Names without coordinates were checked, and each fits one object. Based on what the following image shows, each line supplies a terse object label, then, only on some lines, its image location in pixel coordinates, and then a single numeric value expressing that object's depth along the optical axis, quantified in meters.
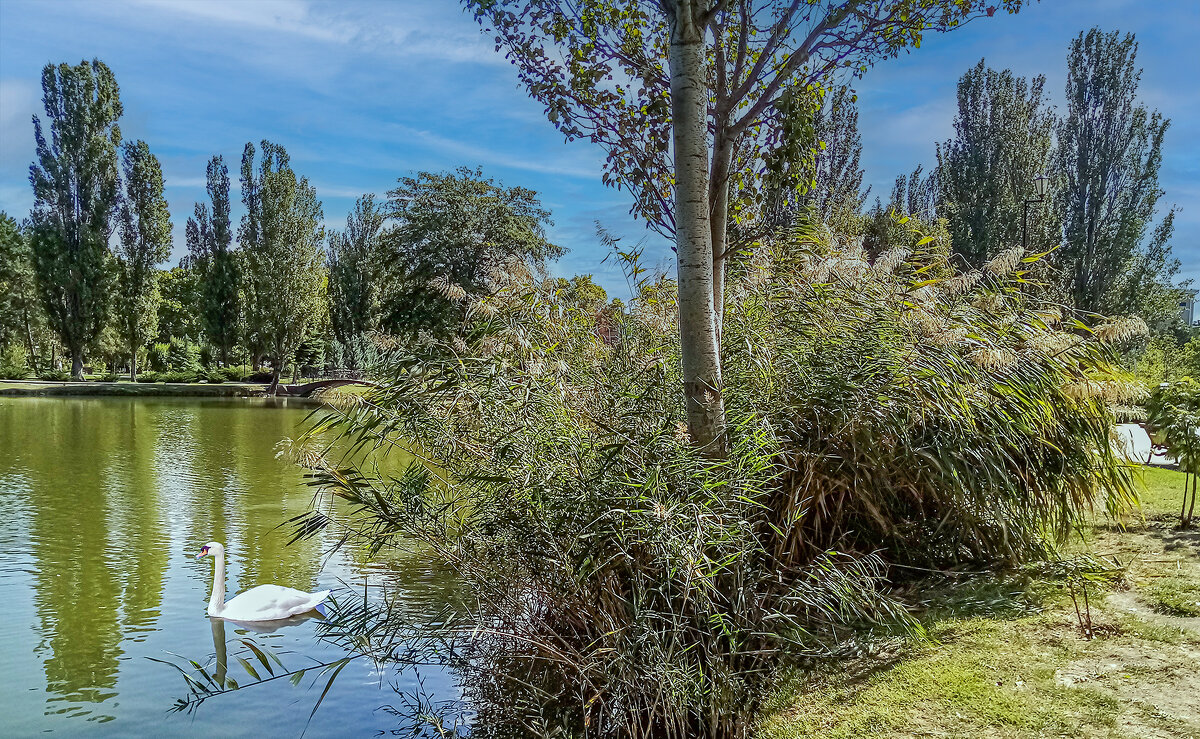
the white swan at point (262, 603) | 6.28
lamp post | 25.40
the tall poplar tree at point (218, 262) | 41.97
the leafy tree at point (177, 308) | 52.12
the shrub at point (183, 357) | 47.16
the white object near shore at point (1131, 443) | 5.33
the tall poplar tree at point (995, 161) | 28.09
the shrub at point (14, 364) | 40.38
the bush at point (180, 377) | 41.79
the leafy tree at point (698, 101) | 4.39
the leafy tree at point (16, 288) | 41.31
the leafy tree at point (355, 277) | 44.16
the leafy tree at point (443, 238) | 29.61
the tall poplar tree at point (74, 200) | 35.34
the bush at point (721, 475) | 3.61
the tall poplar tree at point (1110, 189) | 23.44
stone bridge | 39.84
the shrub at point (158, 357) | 49.44
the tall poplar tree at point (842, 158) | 26.47
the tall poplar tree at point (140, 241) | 37.62
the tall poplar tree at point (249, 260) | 39.16
